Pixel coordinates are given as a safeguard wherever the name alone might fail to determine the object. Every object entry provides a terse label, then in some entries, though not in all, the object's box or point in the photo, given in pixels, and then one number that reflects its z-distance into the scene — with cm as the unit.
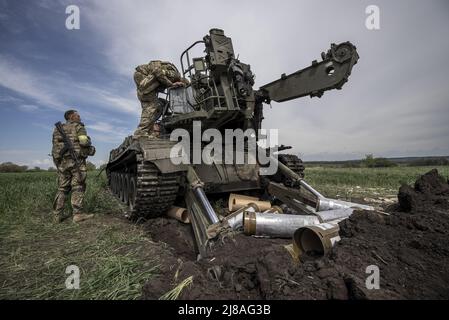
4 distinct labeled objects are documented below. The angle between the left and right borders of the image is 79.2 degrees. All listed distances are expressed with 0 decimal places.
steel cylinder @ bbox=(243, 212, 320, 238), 362
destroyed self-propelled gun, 425
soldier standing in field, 582
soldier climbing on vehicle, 574
